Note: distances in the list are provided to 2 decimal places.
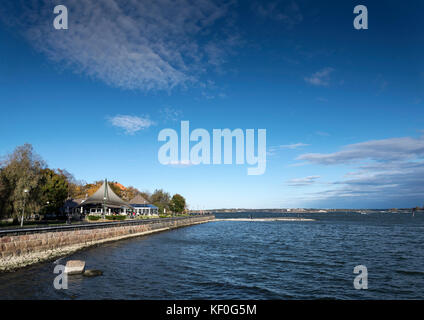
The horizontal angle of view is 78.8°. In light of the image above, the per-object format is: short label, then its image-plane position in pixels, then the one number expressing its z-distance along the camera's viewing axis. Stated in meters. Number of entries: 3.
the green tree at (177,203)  125.43
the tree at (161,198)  129.48
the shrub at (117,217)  55.79
